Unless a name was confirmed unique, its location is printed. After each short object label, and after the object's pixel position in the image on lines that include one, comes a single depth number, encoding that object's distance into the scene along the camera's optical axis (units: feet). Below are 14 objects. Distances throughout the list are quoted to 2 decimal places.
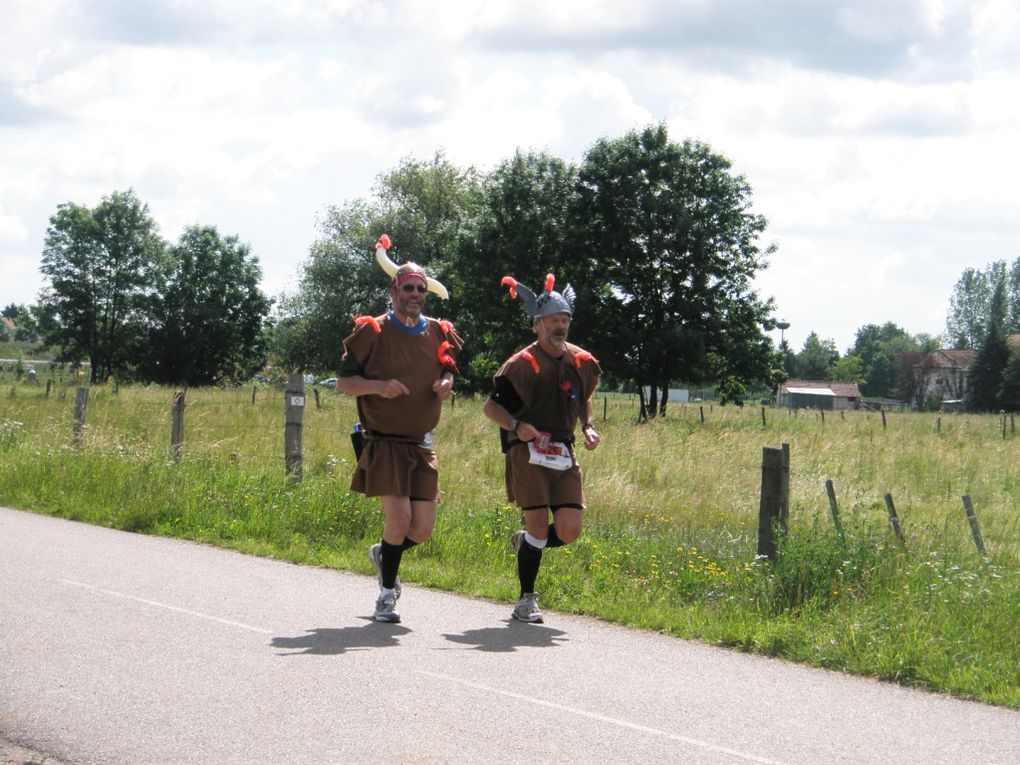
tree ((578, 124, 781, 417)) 135.64
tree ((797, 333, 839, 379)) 522.47
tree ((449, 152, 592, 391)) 140.56
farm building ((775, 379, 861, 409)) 340.59
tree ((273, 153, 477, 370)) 212.43
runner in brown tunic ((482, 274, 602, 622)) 25.25
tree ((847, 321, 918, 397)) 548.02
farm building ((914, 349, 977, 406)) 427.74
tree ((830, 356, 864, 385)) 536.99
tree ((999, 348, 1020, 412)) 288.71
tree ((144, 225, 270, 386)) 263.90
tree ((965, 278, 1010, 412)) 304.50
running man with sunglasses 24.93
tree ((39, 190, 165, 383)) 253.65
